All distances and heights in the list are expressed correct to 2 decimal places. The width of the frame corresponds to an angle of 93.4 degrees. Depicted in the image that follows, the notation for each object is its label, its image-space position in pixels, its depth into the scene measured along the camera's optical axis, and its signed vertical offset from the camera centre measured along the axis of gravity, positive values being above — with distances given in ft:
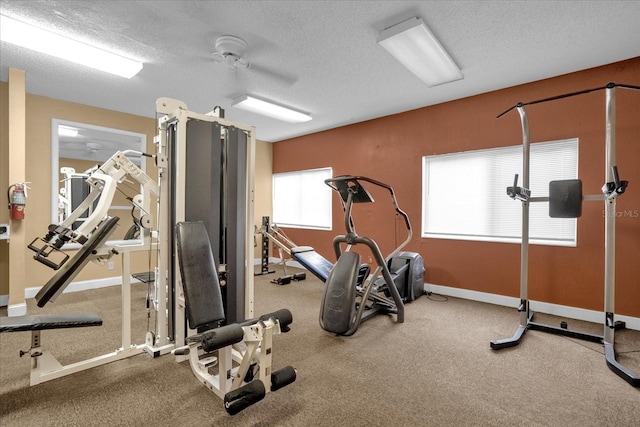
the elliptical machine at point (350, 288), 8.86 -2.40
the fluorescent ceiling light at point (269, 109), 12.77 +4.75
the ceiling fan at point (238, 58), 8.52 +4.82
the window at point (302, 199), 18.93 +0.85
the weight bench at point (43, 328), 5.79 -2.35
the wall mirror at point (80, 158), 12.97 +2.43
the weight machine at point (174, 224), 6.59 -0.33
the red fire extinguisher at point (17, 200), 10.52 +0.35
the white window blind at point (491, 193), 11.08 +0.86
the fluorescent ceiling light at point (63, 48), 7.77 +4.66
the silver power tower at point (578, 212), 7.50 +0.04
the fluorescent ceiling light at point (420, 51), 7.63 +4.63
